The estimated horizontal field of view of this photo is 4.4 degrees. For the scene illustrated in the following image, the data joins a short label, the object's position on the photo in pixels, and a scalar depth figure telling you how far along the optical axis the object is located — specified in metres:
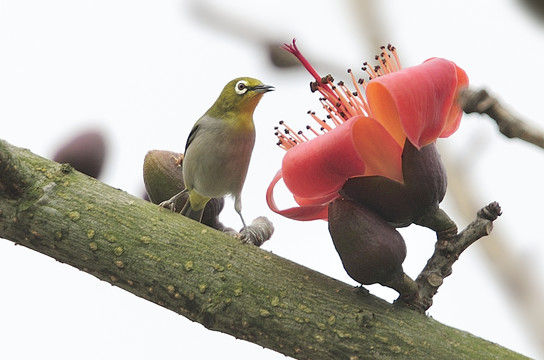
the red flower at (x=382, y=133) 3.50
